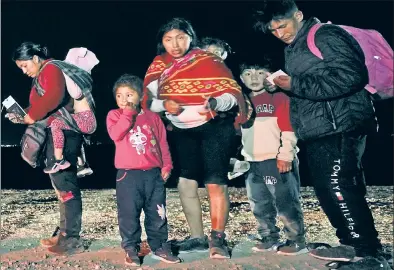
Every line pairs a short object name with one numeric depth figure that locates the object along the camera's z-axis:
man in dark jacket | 2.57
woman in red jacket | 3.15
